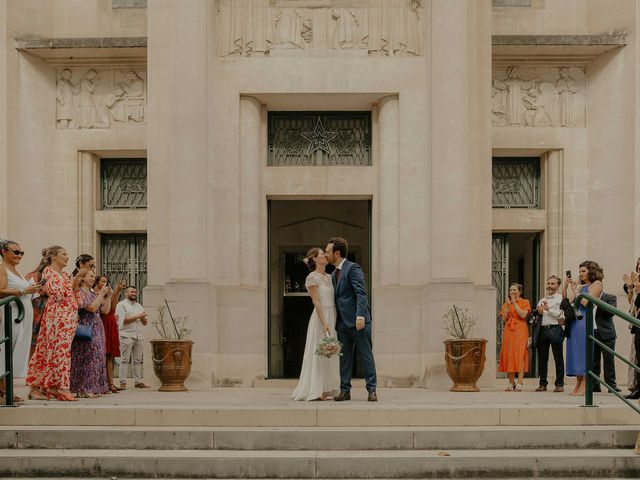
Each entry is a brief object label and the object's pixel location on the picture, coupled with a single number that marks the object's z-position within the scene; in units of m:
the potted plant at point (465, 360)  17.27
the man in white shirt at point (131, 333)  17.78
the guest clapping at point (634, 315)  14.43
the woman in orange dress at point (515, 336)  17.64
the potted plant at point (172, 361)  17.17
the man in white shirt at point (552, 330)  17.23
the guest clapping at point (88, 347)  14.59
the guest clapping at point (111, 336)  16.53
